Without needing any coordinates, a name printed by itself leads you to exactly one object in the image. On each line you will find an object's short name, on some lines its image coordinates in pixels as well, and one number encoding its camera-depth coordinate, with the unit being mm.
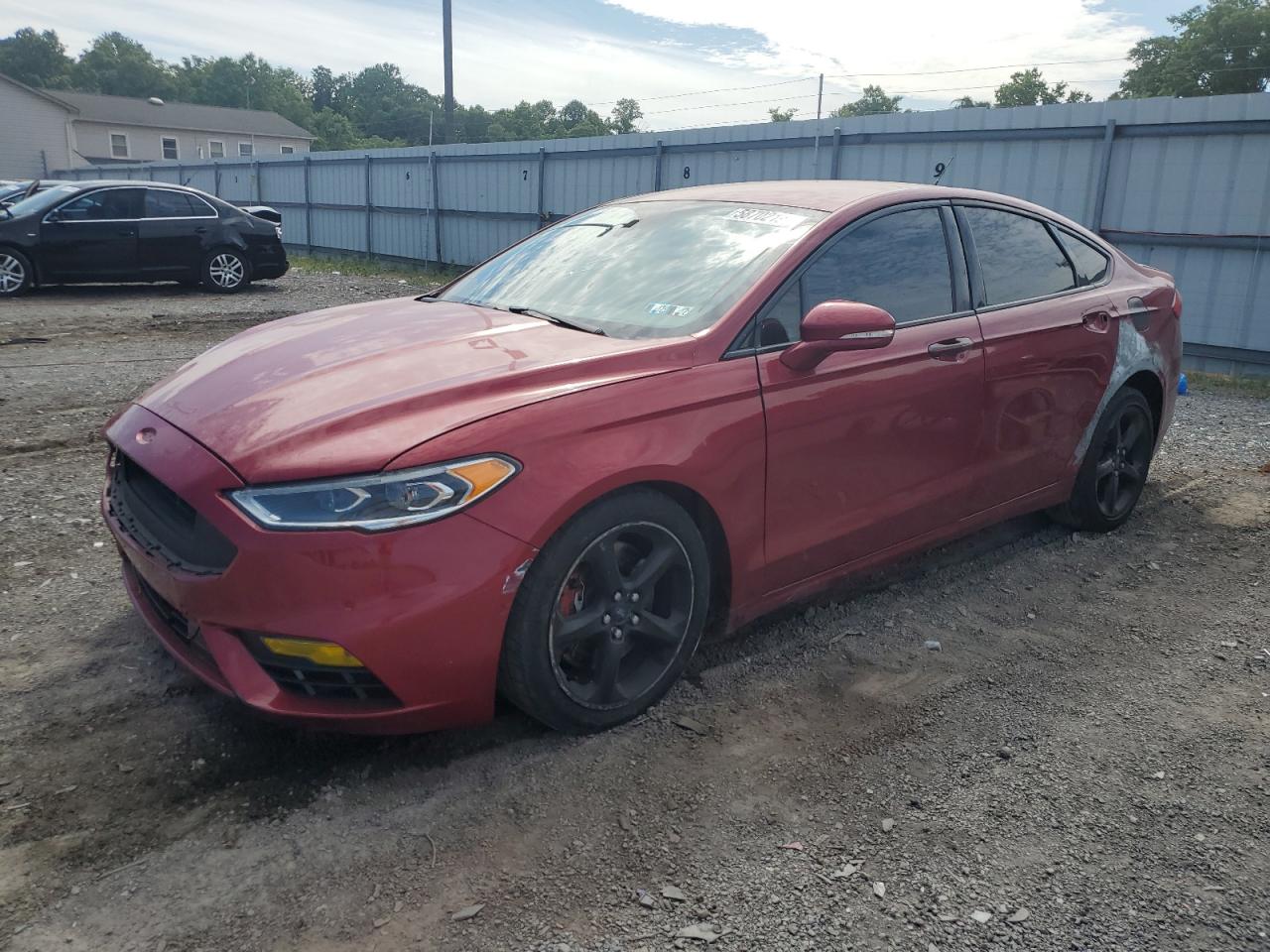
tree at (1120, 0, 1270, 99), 50531
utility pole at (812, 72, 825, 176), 12801
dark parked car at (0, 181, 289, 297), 12664
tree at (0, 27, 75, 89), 84812
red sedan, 2441
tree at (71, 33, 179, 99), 93125
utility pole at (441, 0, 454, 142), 27297
